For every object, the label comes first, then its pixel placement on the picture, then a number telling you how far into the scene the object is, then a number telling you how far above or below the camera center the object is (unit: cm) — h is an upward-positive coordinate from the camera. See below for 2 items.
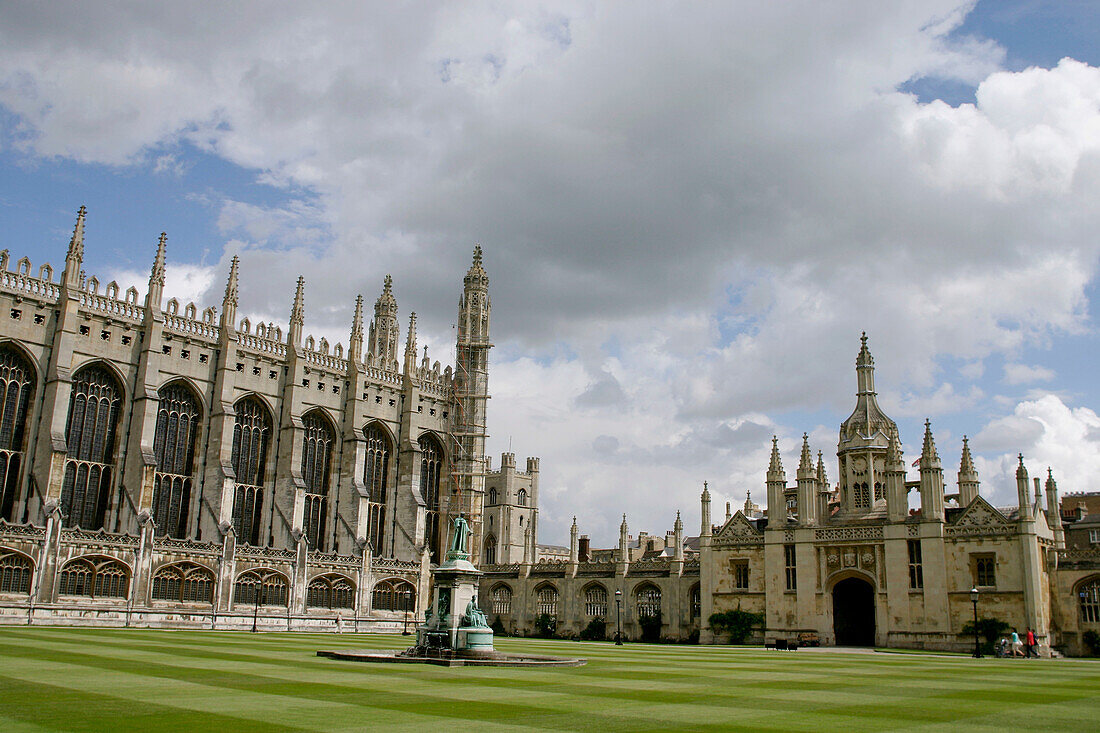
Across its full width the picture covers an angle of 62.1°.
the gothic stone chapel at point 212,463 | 4697 +698
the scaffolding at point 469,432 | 7075 +1153
